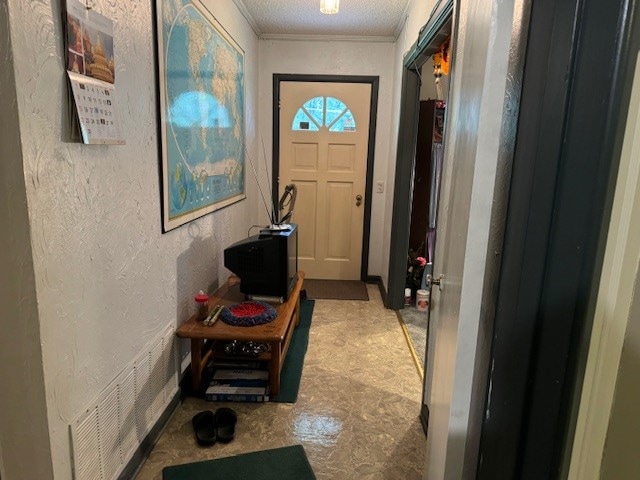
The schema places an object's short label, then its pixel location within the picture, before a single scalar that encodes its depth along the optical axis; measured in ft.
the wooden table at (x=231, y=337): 6.62
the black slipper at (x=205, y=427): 5.89
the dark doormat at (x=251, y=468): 5.29
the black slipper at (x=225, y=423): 6.00
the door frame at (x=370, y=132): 12.82
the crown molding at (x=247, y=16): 9.96
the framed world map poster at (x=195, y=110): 6.03
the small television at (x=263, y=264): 7.95
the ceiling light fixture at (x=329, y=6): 8.10
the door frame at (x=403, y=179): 10.45
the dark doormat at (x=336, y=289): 12.40
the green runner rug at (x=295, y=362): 7.15
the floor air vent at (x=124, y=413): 4.26
